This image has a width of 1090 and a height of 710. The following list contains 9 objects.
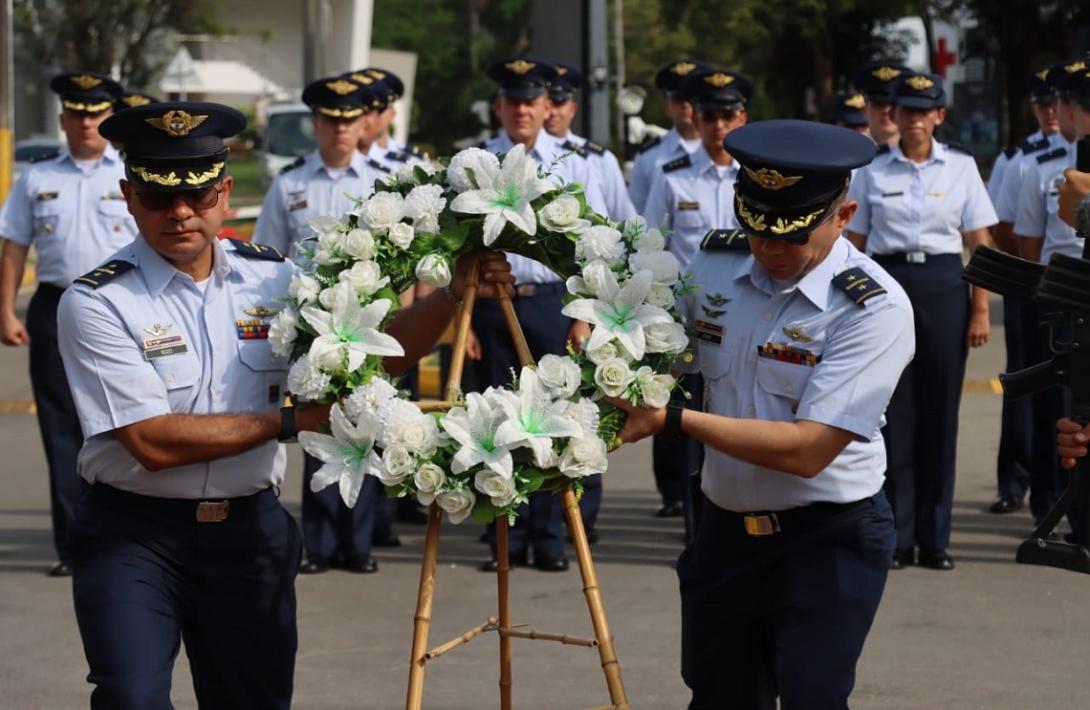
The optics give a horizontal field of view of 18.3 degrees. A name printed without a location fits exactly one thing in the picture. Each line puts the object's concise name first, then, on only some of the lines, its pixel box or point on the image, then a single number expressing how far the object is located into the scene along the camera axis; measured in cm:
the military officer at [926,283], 1615
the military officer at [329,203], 1651
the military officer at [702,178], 1716
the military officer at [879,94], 1743
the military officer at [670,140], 1974
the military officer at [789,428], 872
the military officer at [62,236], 1625
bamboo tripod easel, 883
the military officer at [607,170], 1743
